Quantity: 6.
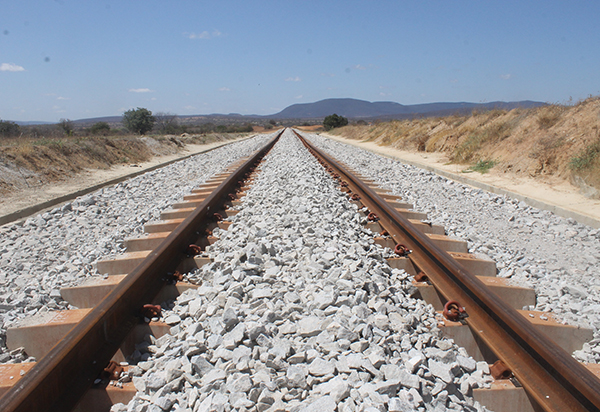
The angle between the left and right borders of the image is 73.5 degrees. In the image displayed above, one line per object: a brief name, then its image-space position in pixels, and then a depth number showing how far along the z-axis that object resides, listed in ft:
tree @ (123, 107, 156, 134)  126.82
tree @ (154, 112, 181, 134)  156.63
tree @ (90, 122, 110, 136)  132.26
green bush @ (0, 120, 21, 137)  75.83
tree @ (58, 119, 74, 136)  102.92
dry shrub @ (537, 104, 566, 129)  39.01
